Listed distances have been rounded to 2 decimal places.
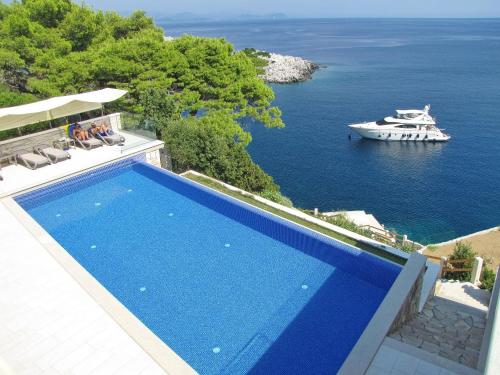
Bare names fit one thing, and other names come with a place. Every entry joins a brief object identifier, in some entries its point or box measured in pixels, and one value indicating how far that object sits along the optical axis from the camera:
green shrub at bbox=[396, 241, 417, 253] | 12.22
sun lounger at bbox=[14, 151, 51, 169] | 12.67
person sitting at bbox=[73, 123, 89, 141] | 14.29
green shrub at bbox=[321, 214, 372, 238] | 12.29
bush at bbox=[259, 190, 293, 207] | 14.21
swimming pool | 7.02
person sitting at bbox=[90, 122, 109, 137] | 14.62
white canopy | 12.48
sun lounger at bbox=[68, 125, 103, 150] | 14.08
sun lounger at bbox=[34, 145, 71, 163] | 13.01
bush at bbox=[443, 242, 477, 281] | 11.49
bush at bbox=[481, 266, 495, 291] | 10.81
